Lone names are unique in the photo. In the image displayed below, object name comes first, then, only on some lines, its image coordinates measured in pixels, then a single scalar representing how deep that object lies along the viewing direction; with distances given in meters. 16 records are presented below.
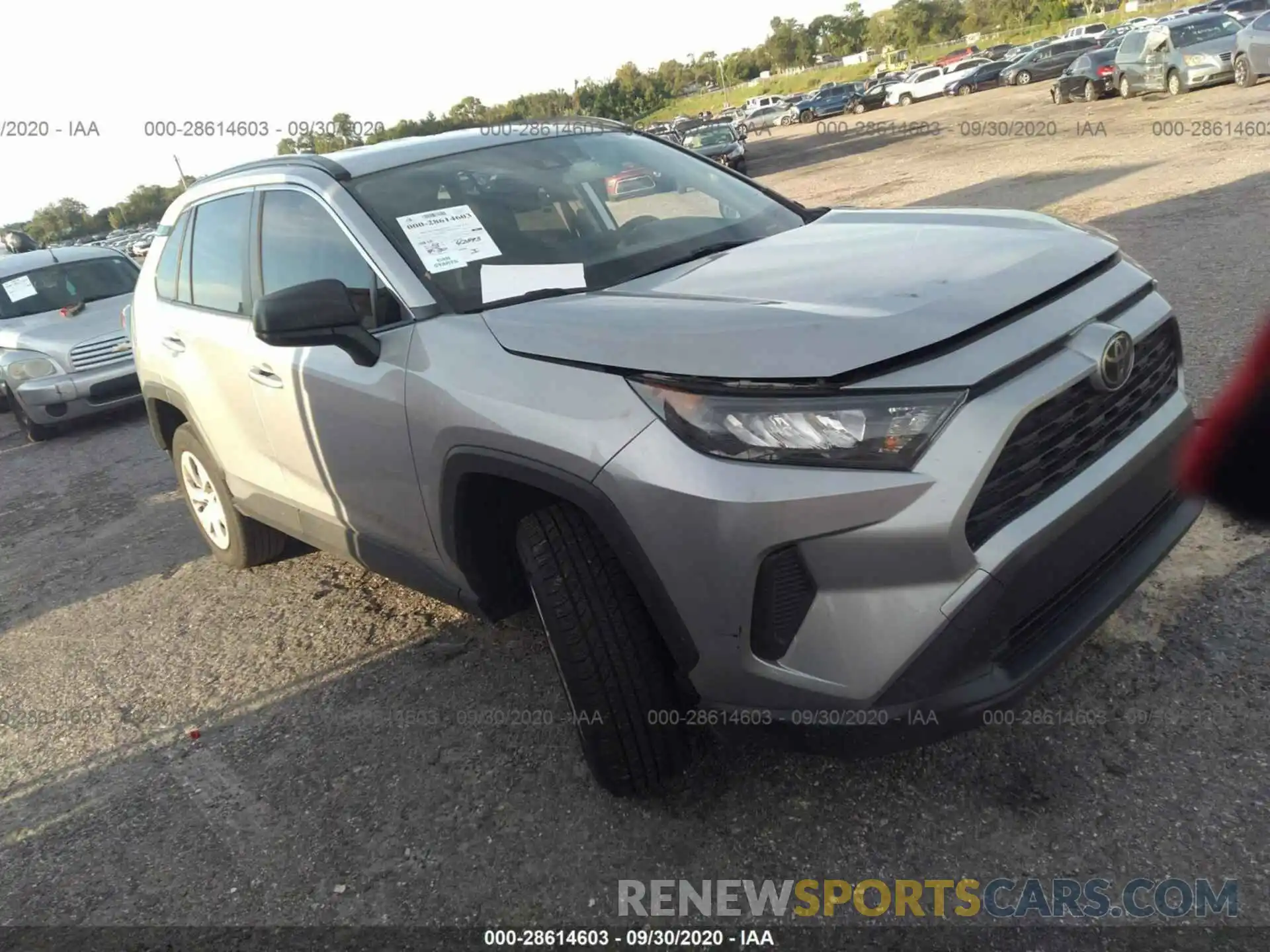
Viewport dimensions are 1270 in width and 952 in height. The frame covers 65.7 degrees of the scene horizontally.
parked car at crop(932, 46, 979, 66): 56.69
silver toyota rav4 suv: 2.03
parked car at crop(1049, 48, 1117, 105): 22.84
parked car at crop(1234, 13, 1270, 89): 17.64
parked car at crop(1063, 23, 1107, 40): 49.12
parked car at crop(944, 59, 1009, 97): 41.28
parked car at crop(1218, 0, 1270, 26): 28.52
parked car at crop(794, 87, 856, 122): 49.88
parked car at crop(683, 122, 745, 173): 23.83
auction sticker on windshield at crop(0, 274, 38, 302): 9.62
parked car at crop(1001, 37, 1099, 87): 34.94
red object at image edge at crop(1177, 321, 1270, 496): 0.94
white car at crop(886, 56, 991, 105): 43.12
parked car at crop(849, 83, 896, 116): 47.22
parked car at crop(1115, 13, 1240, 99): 19.39
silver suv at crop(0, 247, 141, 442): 8.80
